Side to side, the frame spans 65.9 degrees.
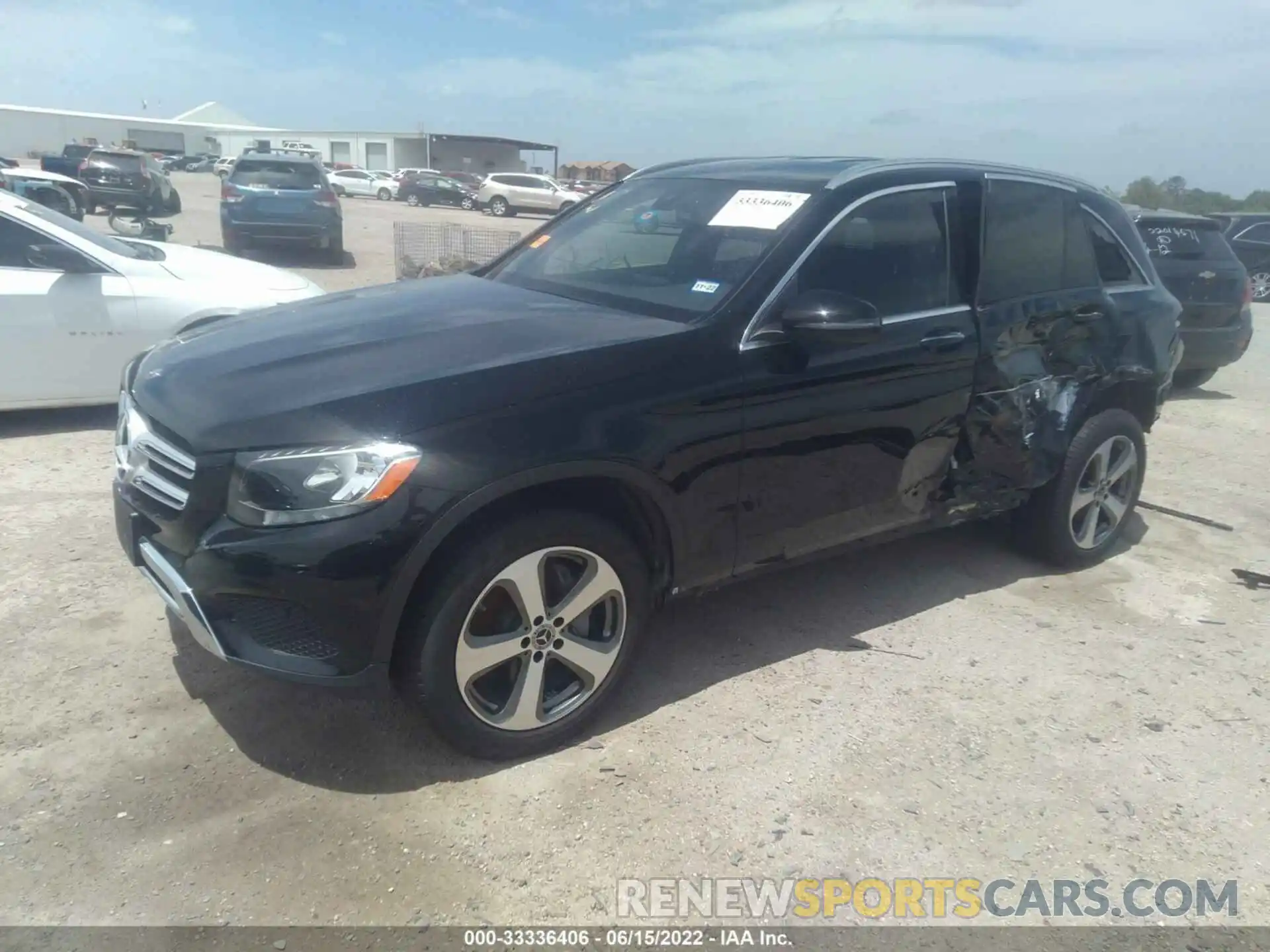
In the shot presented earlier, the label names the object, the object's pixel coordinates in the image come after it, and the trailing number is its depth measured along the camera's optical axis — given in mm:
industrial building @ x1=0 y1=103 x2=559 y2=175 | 68000
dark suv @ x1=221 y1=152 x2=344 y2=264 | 15062
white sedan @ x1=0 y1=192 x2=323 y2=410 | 5793
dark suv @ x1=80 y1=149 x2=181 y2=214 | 22203
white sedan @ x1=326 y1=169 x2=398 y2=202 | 46875
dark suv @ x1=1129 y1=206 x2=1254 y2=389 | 8609
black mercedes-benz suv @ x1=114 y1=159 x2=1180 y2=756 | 2682
